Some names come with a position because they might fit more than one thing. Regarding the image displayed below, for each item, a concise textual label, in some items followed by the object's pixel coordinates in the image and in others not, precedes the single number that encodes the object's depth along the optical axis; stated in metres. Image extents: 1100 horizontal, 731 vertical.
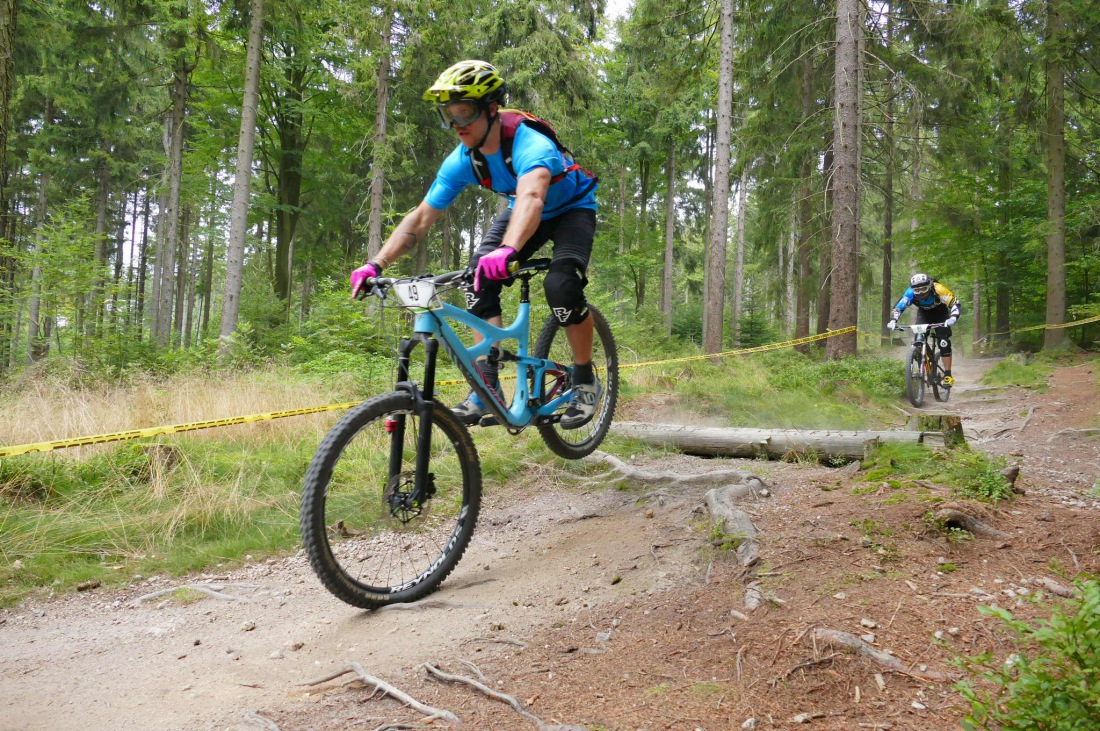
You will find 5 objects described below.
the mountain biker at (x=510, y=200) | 3.12
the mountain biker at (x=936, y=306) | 9.79
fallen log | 4.73
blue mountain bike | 2.81
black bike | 9.16
